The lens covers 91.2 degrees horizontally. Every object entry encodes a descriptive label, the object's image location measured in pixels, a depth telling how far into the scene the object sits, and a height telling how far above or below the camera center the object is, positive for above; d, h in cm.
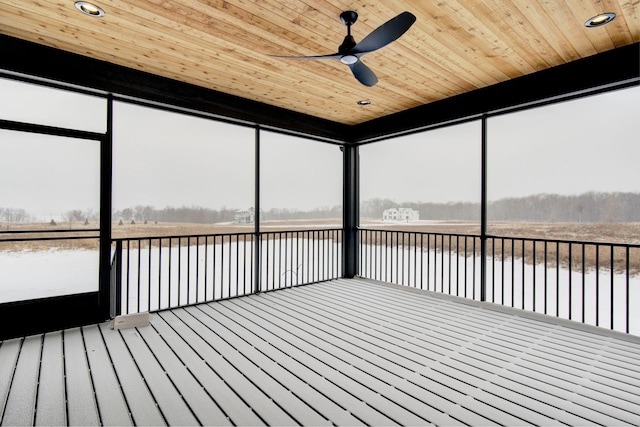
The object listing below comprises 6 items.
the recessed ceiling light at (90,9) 223 +149
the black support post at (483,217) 392 -5
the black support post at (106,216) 326 -4
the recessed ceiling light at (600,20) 231 +147
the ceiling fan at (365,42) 196 +119
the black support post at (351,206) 568 +12
